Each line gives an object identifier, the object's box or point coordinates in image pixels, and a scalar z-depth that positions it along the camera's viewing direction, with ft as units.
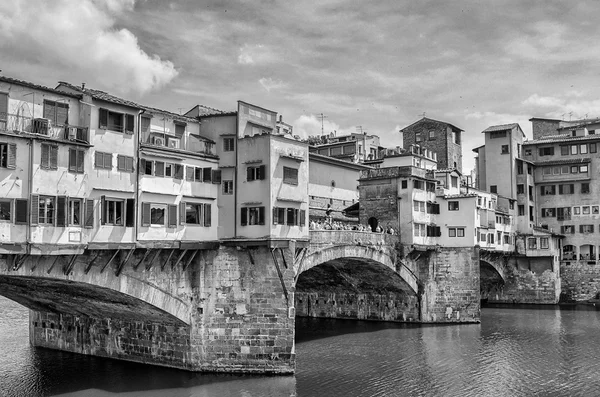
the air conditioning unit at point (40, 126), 93.09
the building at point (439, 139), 288.92
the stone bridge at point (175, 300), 102.58
